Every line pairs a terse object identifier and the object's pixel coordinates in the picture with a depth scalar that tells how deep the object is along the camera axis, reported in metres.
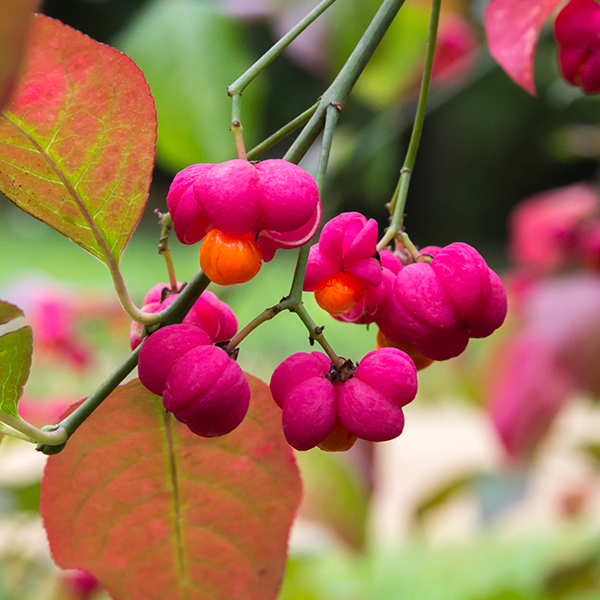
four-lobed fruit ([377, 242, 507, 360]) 0.21
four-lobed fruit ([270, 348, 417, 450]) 0.21
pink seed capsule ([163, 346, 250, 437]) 0.21
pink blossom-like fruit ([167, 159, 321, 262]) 0.20
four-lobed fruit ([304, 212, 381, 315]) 0.21
